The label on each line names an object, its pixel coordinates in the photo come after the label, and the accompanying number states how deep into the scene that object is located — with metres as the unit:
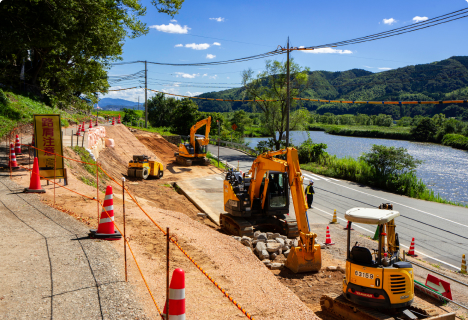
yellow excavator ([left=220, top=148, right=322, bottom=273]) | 12.86
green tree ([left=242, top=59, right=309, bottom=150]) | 43.31
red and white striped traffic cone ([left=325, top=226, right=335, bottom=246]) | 13.04
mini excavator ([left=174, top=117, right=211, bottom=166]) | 30.30
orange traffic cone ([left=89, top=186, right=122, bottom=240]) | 7.90
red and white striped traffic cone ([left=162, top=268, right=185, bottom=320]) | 3.84
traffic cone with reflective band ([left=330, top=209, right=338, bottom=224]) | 16.83
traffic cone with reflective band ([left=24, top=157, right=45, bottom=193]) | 11.69
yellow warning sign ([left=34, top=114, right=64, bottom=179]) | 12.27
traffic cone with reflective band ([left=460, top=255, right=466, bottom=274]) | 11.11
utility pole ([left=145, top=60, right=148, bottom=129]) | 53.53
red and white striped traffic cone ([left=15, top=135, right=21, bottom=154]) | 16.23
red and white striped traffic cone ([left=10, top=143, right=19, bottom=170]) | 14.78
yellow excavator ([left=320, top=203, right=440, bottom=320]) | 6.69
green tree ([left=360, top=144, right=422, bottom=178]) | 27.09
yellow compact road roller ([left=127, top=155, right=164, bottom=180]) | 24.43
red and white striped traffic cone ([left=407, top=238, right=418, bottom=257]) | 12.74
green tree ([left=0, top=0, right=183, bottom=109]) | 15.76
